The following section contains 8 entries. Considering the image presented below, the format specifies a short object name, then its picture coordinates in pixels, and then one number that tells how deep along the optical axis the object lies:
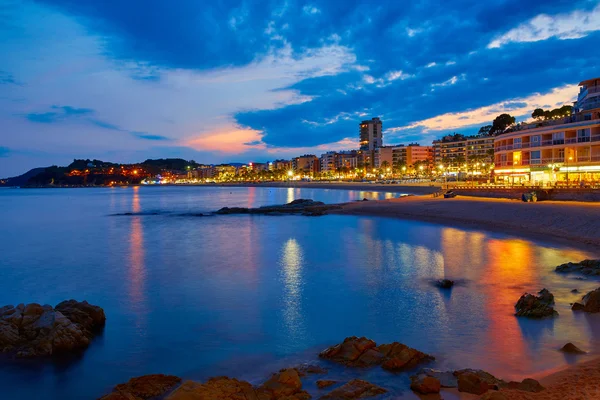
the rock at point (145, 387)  7.28
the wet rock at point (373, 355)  8.21
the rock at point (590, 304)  10.91
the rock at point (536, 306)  10.83
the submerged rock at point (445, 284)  14.73
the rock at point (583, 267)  15.03
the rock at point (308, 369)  8.18
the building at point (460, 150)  123.19
